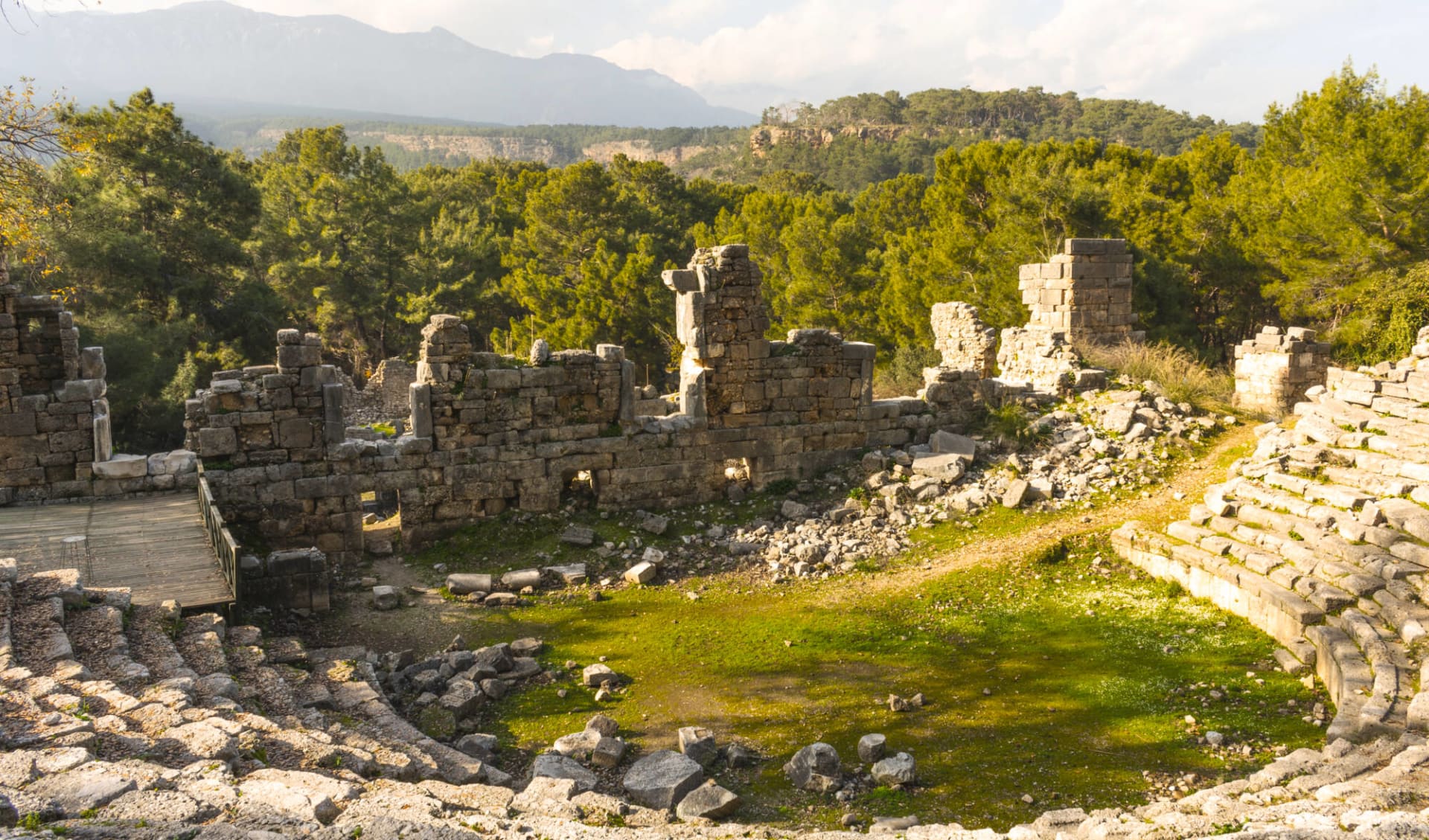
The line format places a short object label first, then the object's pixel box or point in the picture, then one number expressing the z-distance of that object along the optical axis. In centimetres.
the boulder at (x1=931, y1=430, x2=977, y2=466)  1370
